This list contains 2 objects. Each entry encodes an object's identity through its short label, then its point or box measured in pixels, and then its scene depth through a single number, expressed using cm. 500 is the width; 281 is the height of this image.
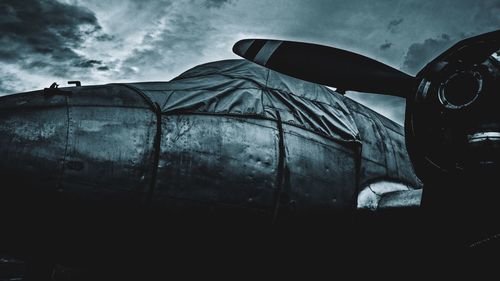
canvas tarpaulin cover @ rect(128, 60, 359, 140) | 445
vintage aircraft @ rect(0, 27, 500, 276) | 318
